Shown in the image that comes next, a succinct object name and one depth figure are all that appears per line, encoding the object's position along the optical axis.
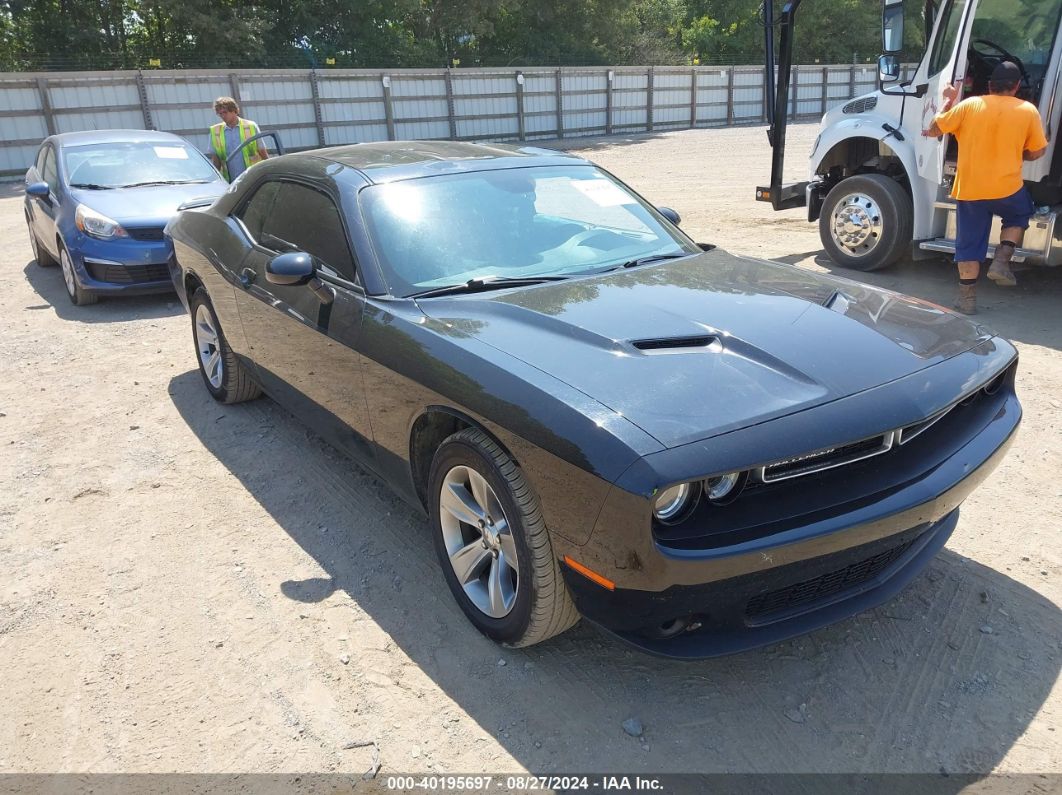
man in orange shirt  6.07
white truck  6.47
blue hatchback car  7.68
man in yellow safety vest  8.94
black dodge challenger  2.32
